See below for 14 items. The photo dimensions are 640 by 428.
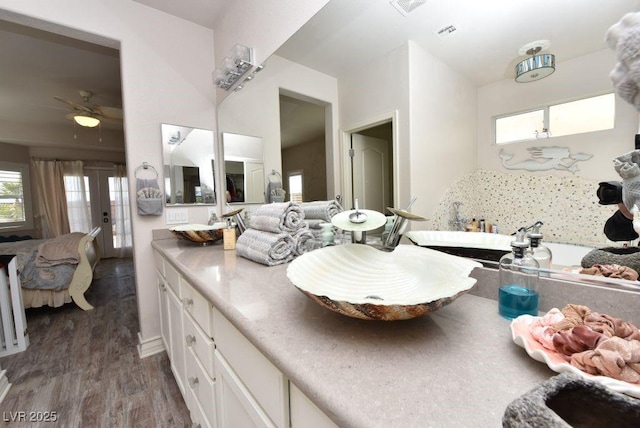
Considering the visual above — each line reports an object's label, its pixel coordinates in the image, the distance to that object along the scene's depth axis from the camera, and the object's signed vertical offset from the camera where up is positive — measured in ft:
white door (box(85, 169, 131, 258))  17.34 -0.44
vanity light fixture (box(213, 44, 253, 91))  5.20 +2.76
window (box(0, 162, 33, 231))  14.35 +0.56
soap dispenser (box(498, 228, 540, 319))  1.92 -0.69
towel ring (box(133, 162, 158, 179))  5.86 +0.81
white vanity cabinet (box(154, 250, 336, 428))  1.65 -1.53
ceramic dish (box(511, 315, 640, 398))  1.07 -0.81
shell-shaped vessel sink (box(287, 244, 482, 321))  1.61 -0.67
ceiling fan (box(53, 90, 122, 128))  9.96 +3.68
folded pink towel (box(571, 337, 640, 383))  1.14 -0.75
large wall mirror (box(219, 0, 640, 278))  1.84 +1.14
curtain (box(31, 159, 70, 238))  15.29 +0.71
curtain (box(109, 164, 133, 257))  17.87 -0.60
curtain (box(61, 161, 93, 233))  16.25 +0.53
